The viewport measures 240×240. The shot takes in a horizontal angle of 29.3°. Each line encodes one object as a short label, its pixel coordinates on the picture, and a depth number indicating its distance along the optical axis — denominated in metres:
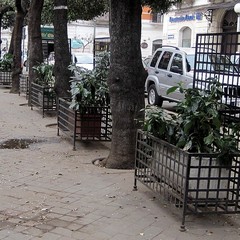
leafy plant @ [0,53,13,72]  20.27
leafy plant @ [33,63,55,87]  12.34
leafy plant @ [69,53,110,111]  7.69
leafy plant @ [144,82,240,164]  4.27
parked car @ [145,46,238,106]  13.42
